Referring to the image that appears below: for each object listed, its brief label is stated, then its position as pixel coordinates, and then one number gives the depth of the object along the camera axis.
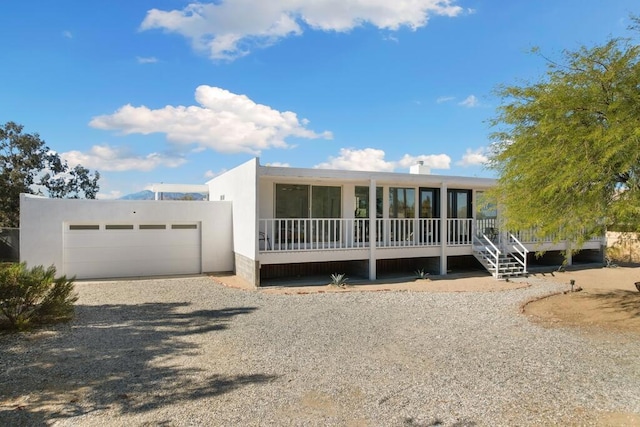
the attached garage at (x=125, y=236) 11.87
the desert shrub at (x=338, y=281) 11.08
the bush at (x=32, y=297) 6.67
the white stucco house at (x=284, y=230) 11.70
